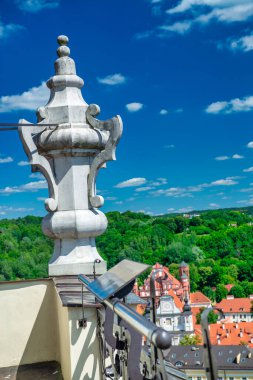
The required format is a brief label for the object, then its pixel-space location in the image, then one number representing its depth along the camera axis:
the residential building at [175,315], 62.84
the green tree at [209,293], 84.31
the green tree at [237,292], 84.24
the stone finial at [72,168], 3.62
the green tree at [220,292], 83.69
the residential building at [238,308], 76.25
